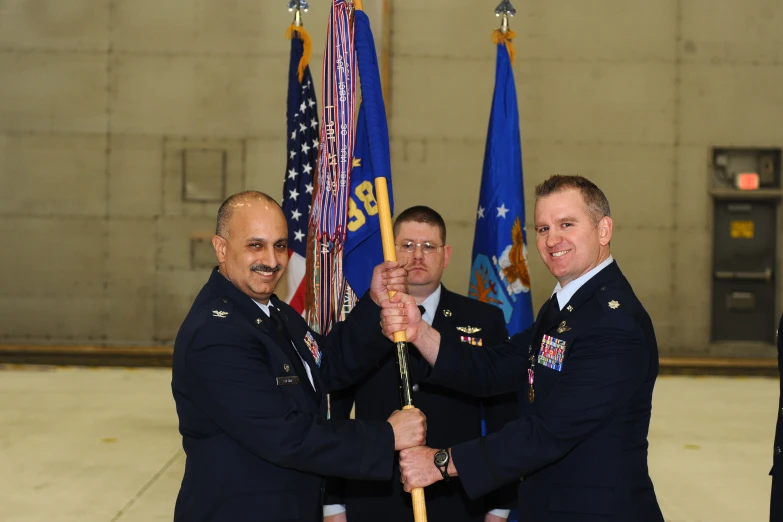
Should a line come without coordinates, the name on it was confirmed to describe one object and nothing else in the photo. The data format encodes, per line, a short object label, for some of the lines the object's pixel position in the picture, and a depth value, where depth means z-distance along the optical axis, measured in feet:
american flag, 17.22
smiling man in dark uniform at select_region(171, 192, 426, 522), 7.04
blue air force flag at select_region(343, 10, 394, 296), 11.76
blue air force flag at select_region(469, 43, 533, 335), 16.01
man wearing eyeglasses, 9.92
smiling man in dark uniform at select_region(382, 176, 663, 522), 7.13
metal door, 35.42
